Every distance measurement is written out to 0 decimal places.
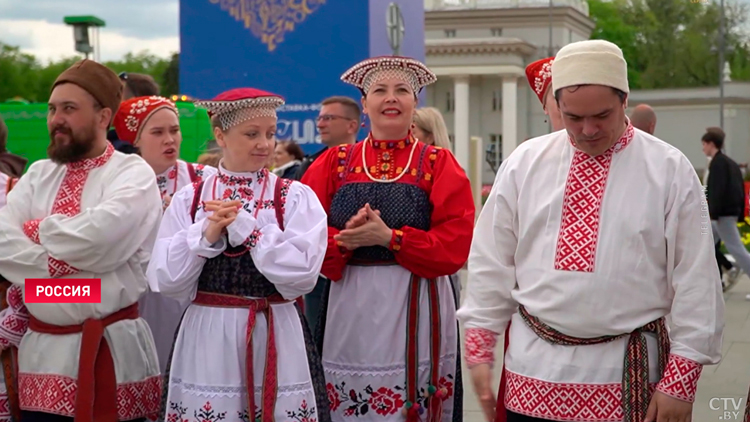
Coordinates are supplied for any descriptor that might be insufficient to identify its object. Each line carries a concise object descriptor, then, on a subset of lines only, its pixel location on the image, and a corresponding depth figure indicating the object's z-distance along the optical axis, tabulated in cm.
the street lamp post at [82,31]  1127
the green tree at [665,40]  4706
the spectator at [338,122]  595
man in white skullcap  286
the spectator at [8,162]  500
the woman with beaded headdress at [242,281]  378
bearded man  411
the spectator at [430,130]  555
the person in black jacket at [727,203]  978
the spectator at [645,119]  696
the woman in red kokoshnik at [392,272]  441
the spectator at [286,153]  795
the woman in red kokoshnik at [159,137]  499
